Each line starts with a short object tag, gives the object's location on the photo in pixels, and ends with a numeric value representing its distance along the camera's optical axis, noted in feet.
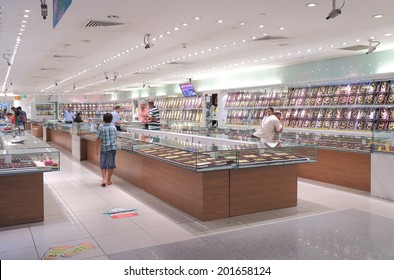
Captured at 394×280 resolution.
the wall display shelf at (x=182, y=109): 53.62
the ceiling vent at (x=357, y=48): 30.55
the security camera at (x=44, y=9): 15.72
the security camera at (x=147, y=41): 27.36
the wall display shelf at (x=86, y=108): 95.20
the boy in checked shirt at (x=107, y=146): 24.09
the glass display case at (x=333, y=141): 22.43
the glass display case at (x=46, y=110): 91.30
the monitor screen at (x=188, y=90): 57.25
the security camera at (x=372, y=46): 28.58
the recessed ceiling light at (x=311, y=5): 19.42
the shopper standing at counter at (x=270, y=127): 26.14
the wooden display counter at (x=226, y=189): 16.61
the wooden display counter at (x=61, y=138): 45.70
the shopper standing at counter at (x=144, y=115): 37.71
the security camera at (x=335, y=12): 17.47
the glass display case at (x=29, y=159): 16.12
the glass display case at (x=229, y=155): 16.49
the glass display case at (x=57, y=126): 43.28
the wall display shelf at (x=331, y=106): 30.09
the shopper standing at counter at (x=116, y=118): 36.00
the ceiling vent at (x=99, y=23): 23.24
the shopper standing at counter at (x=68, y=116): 65.00
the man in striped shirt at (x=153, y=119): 35.12
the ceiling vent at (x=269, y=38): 27.45
